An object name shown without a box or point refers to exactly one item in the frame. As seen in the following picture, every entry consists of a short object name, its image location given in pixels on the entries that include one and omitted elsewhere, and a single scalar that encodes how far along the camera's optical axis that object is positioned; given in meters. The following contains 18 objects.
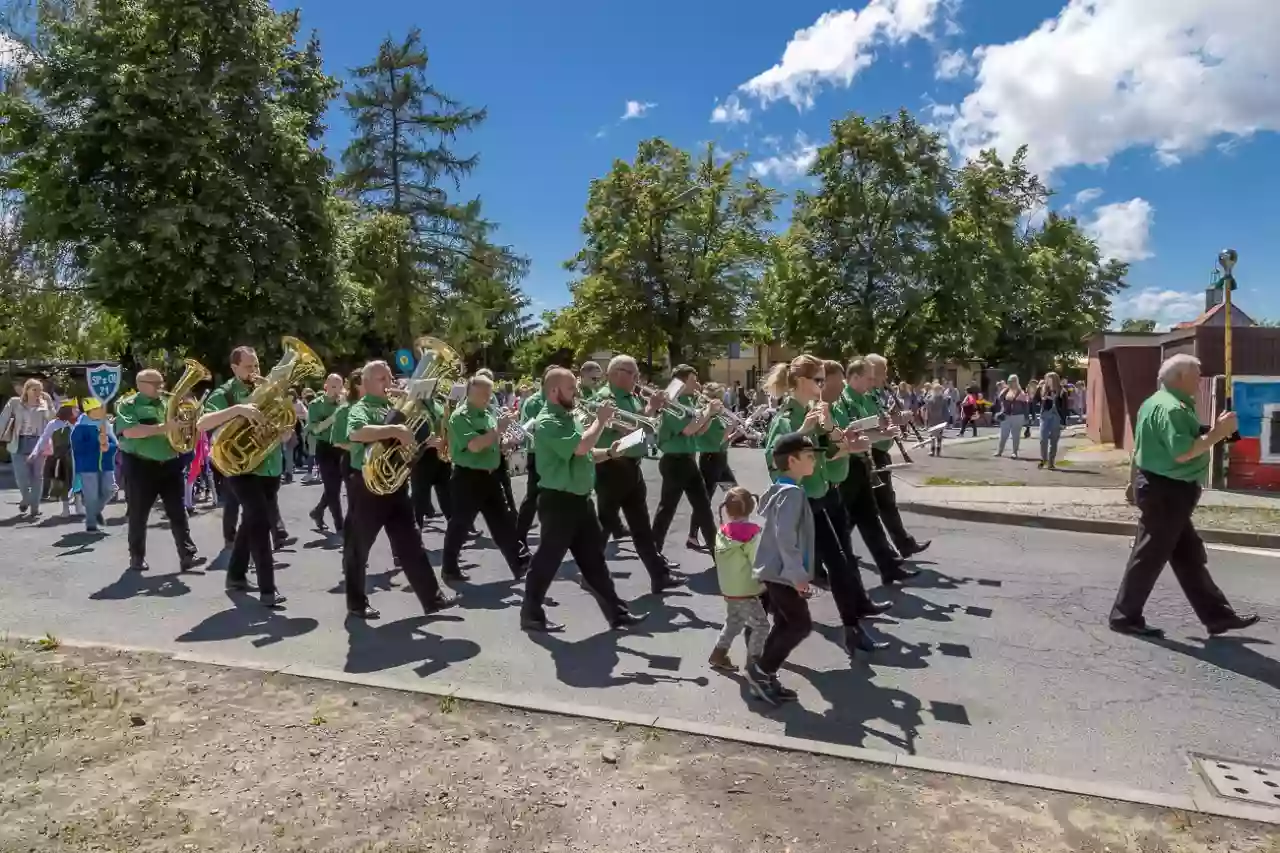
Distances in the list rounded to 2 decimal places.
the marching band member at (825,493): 5.46
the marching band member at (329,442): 9.12
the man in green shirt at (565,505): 5.65
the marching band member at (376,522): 6.03
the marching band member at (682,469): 7.54
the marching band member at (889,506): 7.40
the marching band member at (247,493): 6.50
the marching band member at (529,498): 8.04
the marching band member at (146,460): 7.38
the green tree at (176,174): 19.72
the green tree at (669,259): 35.31
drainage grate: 3.64
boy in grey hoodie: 4.46
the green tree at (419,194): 32.47
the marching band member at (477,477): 6.80
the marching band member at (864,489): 6.50
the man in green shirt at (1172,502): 5.55
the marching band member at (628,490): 6.79
